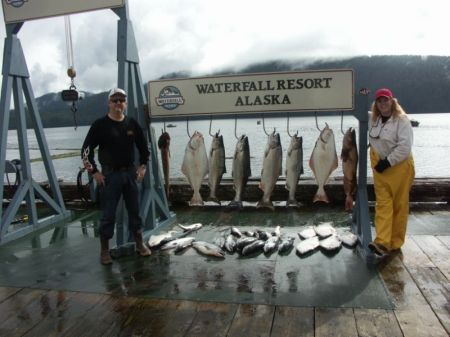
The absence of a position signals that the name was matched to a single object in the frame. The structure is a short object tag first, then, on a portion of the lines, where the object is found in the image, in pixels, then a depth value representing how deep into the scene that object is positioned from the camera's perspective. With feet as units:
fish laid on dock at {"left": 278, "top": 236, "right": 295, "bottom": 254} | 16.90
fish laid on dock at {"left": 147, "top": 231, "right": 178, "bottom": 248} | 18.20
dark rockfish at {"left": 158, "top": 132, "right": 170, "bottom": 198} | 20.52
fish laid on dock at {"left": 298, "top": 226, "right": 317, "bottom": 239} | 18.52
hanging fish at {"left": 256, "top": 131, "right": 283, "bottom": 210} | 18.04
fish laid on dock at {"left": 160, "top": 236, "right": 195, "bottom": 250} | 17.83
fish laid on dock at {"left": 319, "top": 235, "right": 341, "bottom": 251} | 16.80
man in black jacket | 16.22
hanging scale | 22.67
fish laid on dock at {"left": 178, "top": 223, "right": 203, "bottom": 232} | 20.63
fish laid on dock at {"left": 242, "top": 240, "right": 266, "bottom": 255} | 16.74
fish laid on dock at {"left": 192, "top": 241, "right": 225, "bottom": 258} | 16.72
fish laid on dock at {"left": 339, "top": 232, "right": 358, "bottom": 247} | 17.29
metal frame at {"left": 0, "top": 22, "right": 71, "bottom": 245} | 20.53
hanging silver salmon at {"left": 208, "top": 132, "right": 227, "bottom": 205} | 18.60
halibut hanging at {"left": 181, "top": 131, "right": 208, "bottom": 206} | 19.17
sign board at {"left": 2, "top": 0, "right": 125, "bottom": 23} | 18.70
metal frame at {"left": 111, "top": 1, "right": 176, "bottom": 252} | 18.03
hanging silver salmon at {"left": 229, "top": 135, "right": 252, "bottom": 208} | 18.57
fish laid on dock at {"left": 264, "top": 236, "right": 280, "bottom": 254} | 16.82
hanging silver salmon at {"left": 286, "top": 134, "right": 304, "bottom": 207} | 18.03
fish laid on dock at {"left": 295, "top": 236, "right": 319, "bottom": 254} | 16.66
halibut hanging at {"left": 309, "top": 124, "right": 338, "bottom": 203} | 17.83
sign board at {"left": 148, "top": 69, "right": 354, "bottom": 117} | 17.97
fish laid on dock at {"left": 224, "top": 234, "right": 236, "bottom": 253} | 17.13
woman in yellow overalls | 15.20
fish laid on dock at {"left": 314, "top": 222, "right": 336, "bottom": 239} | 18.51
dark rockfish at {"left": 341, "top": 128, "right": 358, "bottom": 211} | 17.69
